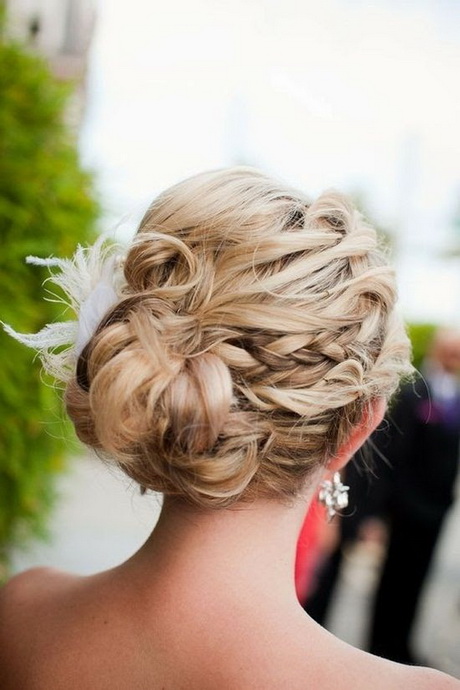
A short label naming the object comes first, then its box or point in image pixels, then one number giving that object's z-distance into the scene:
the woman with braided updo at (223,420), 1.10
